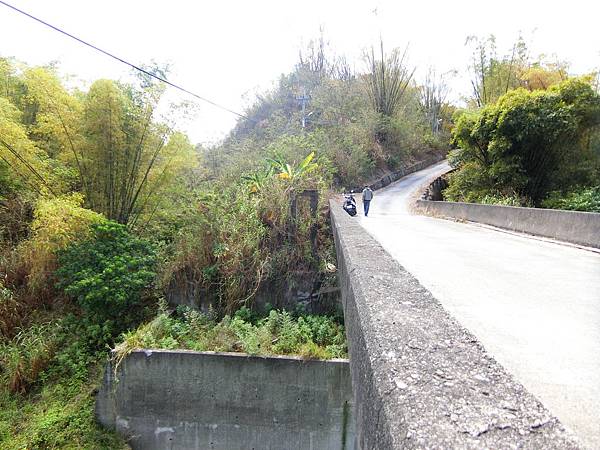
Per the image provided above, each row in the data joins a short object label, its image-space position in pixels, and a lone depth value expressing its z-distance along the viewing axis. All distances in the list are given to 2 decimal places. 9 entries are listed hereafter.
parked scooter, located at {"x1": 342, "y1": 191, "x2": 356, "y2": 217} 11.12
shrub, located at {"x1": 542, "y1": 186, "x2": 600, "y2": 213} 9.69
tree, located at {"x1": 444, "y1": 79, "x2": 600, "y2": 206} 11.32
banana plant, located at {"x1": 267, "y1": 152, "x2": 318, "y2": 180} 8.23
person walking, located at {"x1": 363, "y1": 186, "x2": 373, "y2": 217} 12.58
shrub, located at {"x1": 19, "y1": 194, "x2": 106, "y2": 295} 6.91
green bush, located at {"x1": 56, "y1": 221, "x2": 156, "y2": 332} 6.86
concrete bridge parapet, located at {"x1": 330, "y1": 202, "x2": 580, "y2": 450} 0.84
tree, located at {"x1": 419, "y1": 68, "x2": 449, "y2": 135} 32.97
